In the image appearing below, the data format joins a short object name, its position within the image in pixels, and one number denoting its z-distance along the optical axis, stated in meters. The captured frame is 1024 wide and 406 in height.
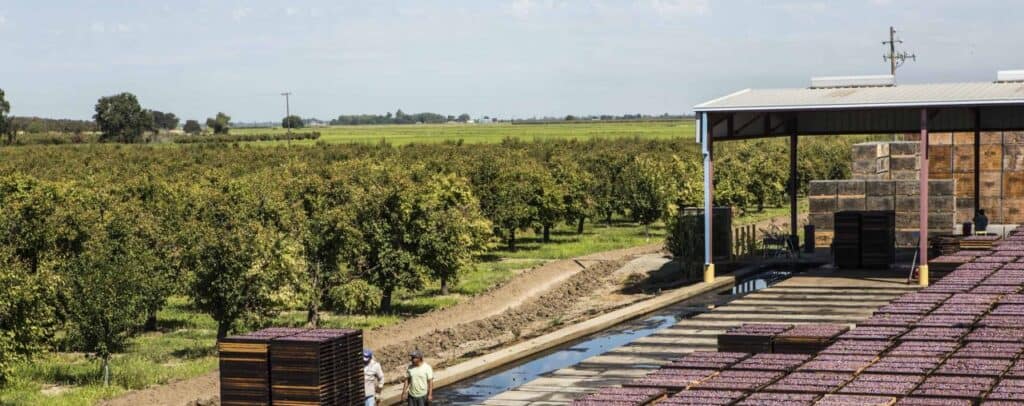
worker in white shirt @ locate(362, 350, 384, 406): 20.69
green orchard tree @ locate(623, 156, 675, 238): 62.59
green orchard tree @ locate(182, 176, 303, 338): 30.80
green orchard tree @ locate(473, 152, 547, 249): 57.03
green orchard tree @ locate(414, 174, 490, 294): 38.38
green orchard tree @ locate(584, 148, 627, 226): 68.69
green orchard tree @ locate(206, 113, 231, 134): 199.12
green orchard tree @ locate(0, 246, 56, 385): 24.08
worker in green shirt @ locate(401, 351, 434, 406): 20.22
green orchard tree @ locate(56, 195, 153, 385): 27.69
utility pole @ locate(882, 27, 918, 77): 86.88
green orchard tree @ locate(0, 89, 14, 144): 153.75
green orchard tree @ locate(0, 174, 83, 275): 37.03
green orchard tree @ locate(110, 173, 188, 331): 31.52
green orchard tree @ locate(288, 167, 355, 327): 36.25
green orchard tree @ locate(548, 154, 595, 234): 63.31
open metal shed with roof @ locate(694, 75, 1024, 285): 35.16
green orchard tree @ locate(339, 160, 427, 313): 38.06
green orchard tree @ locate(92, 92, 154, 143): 164.25
